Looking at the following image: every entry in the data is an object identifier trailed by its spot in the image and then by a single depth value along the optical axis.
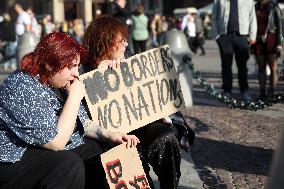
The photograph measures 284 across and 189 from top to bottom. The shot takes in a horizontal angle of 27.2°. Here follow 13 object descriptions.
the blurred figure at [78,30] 19.44
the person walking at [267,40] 7.64
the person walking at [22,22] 13.76
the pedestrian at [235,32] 7.64
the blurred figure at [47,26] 18.40
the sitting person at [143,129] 3.27
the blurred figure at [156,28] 21.83
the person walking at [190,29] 18.05
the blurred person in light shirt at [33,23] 14.45
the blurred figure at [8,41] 15.23
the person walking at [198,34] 18.59
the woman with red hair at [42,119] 2.69
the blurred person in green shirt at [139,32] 13.41
